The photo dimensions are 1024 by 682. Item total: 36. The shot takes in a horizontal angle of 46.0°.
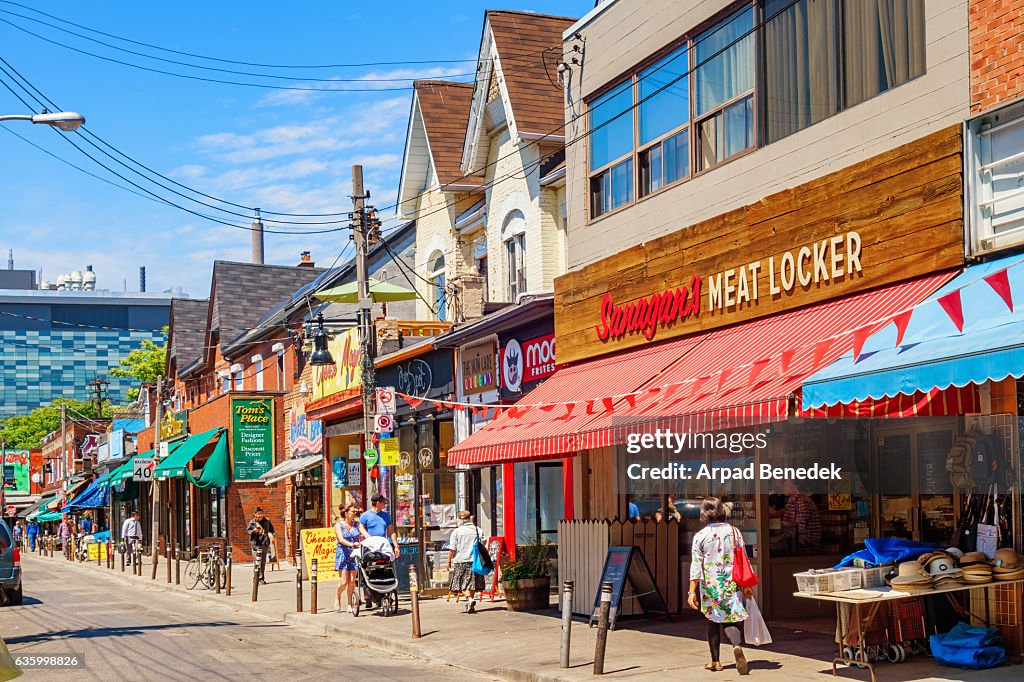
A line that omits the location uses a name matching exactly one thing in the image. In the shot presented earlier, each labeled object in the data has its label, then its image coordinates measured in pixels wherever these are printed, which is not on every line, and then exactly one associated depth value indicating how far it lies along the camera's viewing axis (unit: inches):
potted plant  737.0
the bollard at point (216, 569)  1048.2
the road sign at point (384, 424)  895.7
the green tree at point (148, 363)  2888.8
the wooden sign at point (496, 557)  802.8
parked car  936.9
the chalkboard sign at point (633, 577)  618.2
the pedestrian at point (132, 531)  1661.2
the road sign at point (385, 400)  897.5
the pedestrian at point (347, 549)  792.9
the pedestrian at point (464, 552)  778.2
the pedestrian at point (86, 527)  2364.5
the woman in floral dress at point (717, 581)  465.1
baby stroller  754.2
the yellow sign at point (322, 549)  970.7
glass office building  6662.9
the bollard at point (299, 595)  805.9
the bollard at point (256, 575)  909.8
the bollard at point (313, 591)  788.0
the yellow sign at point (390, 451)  860.6
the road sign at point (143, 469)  1472.7
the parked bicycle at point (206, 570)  1065.2
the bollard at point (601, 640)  465.7
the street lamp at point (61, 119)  613.3
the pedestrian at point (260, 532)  1262.7
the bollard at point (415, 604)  626.3
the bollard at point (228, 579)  1002.7
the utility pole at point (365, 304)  882.1
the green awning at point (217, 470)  1515.7
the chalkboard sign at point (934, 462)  498.9
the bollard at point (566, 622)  491.2
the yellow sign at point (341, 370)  1198.9
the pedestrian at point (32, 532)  3074.8
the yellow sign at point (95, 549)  1863.2
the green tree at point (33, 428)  5620.1
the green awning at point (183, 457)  1563.7
